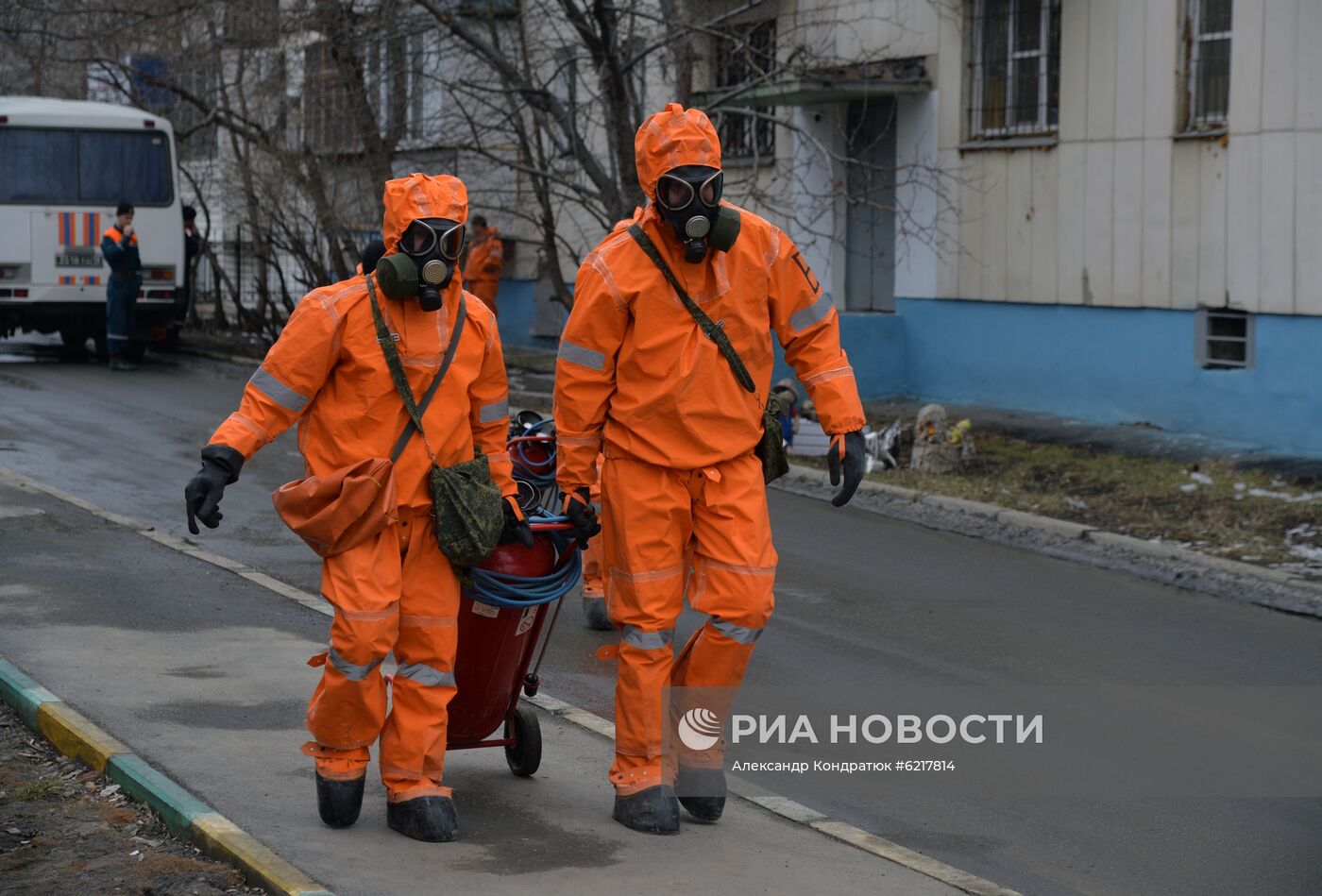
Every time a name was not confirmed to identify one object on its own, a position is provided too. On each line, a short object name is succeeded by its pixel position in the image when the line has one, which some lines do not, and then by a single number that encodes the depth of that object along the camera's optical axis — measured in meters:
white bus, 21.39
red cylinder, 5.23
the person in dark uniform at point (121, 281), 20.62
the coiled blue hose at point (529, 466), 7.41
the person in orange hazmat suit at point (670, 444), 5.15
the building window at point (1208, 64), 14.60
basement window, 14.68
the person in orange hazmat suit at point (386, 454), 4.91
